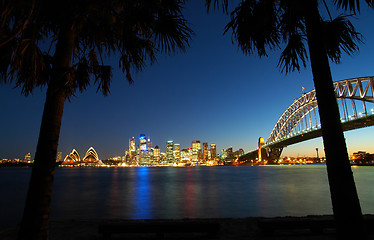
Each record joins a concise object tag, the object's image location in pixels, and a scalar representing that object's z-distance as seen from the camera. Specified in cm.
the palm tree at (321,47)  330
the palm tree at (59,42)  299
